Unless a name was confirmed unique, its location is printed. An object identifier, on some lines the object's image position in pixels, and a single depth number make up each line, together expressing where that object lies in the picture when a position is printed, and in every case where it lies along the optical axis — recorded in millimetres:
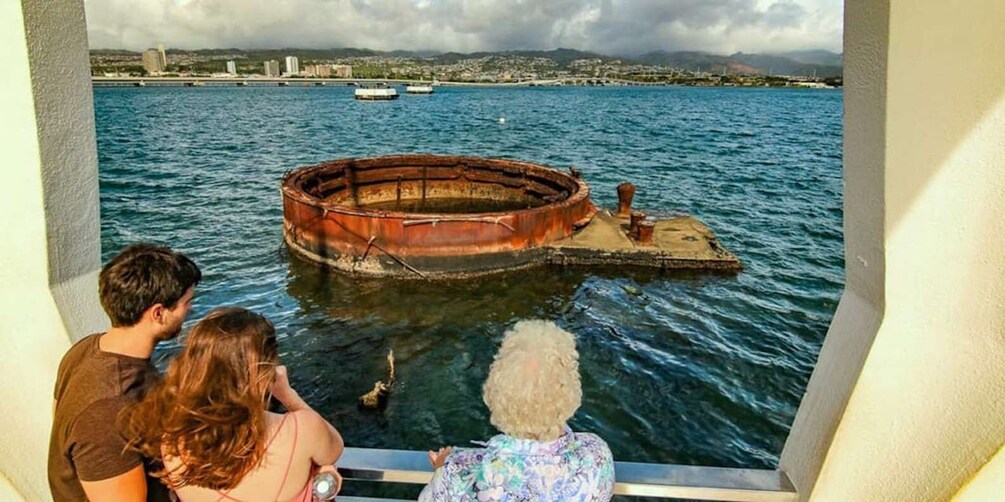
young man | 1683
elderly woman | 1787
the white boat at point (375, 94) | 118812
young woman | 1626
